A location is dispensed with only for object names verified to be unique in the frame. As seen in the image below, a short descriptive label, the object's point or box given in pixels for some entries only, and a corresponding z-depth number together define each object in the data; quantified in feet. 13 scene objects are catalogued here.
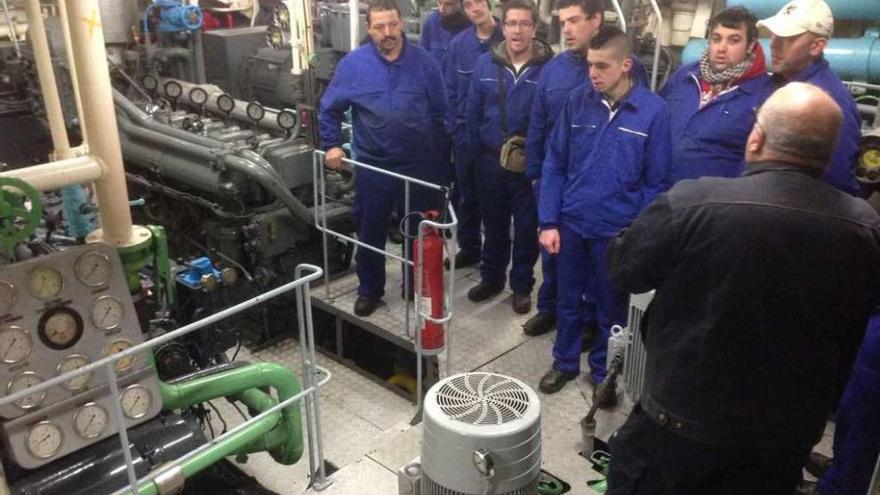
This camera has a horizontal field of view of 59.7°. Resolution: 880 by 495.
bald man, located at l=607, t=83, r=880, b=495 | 5.81
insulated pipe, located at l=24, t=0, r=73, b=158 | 8.82
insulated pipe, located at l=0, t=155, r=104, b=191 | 7.57
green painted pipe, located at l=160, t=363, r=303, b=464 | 9.31
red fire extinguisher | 11.47
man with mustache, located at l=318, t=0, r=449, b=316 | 13.25
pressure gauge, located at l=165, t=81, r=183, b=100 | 19.63
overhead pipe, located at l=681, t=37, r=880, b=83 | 15.56
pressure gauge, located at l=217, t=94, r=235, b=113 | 18.24
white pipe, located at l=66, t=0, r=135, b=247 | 7.65
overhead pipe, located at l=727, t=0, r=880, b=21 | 15.58
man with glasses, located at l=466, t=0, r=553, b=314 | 13.14
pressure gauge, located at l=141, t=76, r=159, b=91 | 20.07
